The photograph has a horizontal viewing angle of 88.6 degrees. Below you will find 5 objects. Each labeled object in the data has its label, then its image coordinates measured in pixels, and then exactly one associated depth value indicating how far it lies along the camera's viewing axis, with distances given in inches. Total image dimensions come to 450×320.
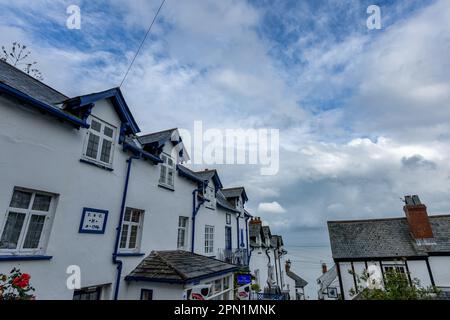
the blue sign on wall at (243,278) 588.2
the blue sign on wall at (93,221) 297.3
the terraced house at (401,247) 720.3
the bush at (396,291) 419.8
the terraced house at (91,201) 245.9
